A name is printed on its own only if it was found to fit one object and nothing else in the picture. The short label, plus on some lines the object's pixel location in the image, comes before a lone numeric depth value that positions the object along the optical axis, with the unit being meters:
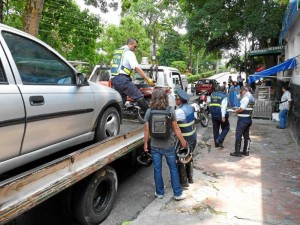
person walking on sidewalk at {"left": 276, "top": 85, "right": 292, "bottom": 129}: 10.71
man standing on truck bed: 4.90
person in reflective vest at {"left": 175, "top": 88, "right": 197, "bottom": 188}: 5.09
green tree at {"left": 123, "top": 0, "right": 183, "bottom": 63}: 42.94
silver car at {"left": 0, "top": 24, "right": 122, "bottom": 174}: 2.61
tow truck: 2.46
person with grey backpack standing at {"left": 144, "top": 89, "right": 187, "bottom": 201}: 4.45
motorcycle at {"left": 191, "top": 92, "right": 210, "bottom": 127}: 10.99
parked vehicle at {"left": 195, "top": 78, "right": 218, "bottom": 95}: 24.58
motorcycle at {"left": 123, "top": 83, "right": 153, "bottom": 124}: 6.19
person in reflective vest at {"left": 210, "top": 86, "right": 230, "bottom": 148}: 7.91
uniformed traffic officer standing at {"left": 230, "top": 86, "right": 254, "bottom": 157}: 7.23
